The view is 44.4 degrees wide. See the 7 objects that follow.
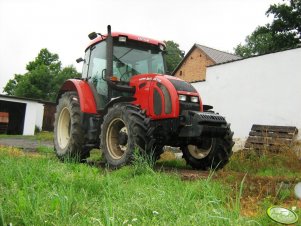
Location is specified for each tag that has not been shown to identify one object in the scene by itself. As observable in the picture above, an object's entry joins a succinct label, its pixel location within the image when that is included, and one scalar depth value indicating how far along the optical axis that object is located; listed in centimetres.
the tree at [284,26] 1877
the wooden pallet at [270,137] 879
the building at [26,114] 2439
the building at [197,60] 3102
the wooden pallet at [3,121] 2395
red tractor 554
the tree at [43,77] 4908
